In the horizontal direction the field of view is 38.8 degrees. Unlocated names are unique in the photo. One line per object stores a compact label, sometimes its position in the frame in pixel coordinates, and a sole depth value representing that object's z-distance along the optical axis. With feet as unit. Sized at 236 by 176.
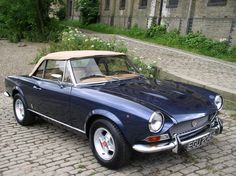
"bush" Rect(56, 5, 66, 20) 76.70
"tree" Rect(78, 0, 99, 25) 117.70
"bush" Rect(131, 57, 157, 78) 30.25
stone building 53.06
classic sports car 13.23
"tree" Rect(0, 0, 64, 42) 68.21
